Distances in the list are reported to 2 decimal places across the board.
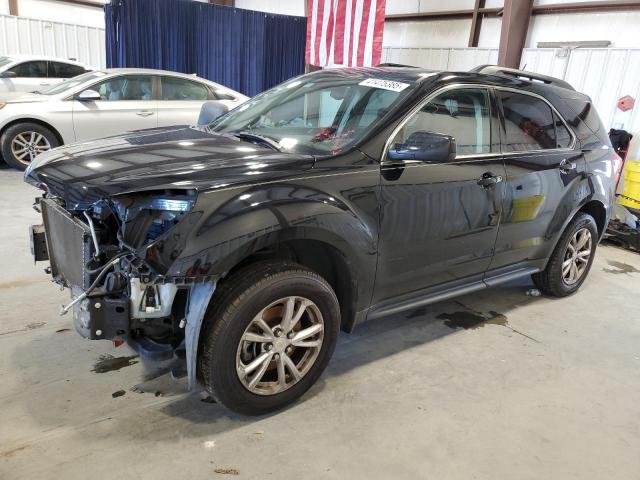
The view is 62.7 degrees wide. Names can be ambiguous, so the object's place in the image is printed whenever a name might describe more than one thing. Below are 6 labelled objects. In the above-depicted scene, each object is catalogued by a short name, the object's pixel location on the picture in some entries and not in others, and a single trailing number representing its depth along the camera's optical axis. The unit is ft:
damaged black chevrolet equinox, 6.88
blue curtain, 32.76
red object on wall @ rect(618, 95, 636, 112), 21.75
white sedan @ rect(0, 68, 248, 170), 22.44
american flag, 26.55
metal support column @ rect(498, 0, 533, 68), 25.12
